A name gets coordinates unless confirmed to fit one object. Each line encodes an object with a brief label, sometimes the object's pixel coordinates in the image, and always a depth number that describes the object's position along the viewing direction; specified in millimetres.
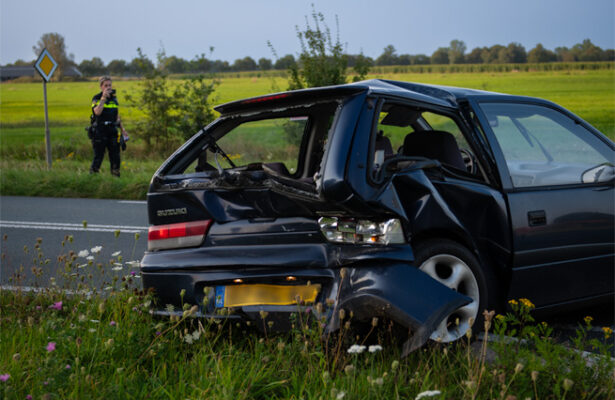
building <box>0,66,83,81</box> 92406
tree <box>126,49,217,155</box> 18672
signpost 17062
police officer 14555
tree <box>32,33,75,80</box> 86875
